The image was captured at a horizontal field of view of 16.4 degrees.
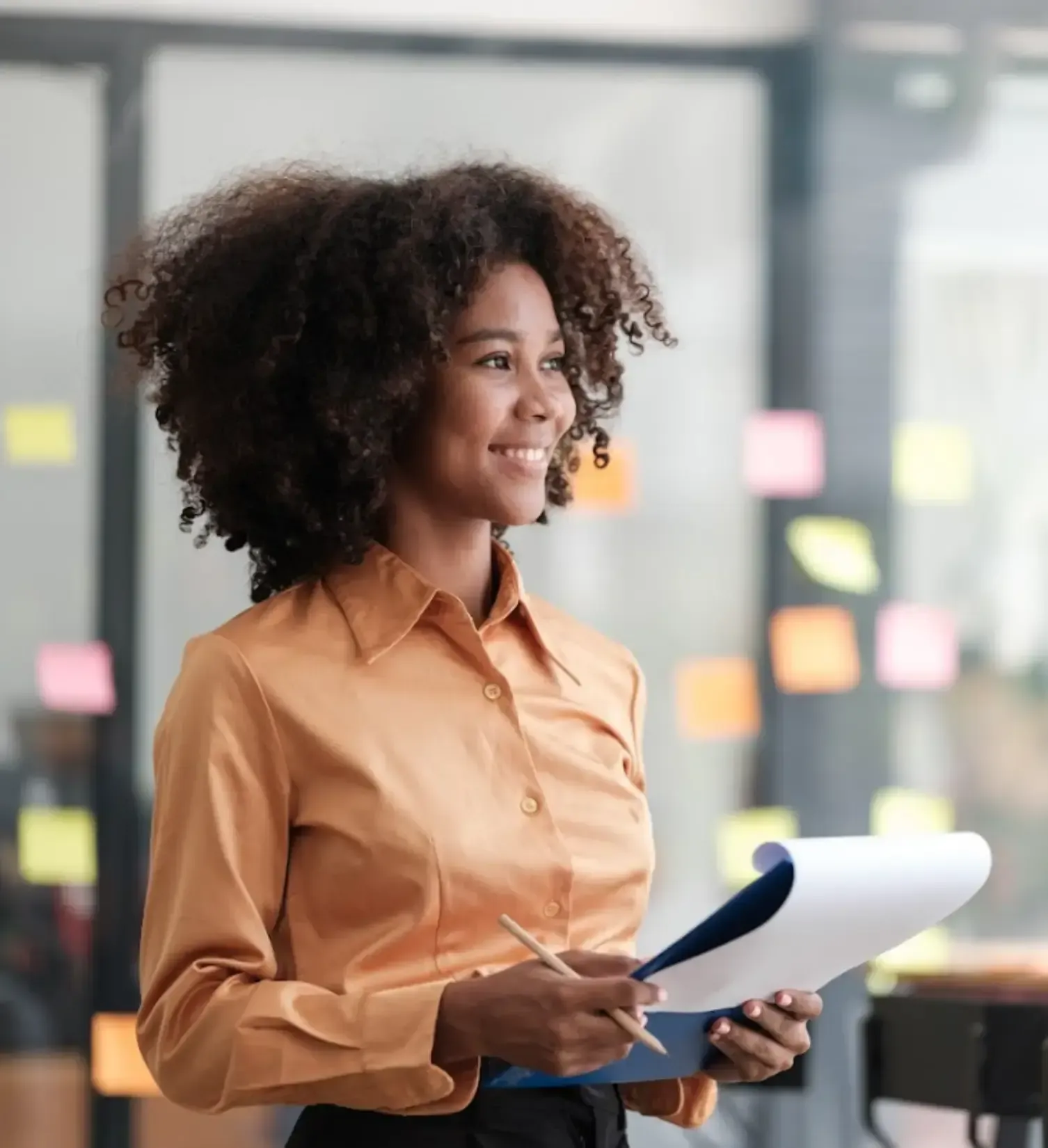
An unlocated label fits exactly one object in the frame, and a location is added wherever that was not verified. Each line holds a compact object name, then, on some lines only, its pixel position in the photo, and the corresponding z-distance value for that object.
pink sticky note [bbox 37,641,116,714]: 7.29
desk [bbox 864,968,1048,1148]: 5.42
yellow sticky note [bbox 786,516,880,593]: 7.70
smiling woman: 2.88
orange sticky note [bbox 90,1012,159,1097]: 7.28
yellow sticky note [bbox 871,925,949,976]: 7.70
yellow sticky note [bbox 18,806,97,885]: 7.25
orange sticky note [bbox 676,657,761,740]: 7.66
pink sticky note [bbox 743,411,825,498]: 7.70
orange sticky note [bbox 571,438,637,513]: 7.64
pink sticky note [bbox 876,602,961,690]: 7.78
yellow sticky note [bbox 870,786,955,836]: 7.72
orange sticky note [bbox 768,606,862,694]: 7.70
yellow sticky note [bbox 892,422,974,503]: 7.82
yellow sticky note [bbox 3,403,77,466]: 7.33
